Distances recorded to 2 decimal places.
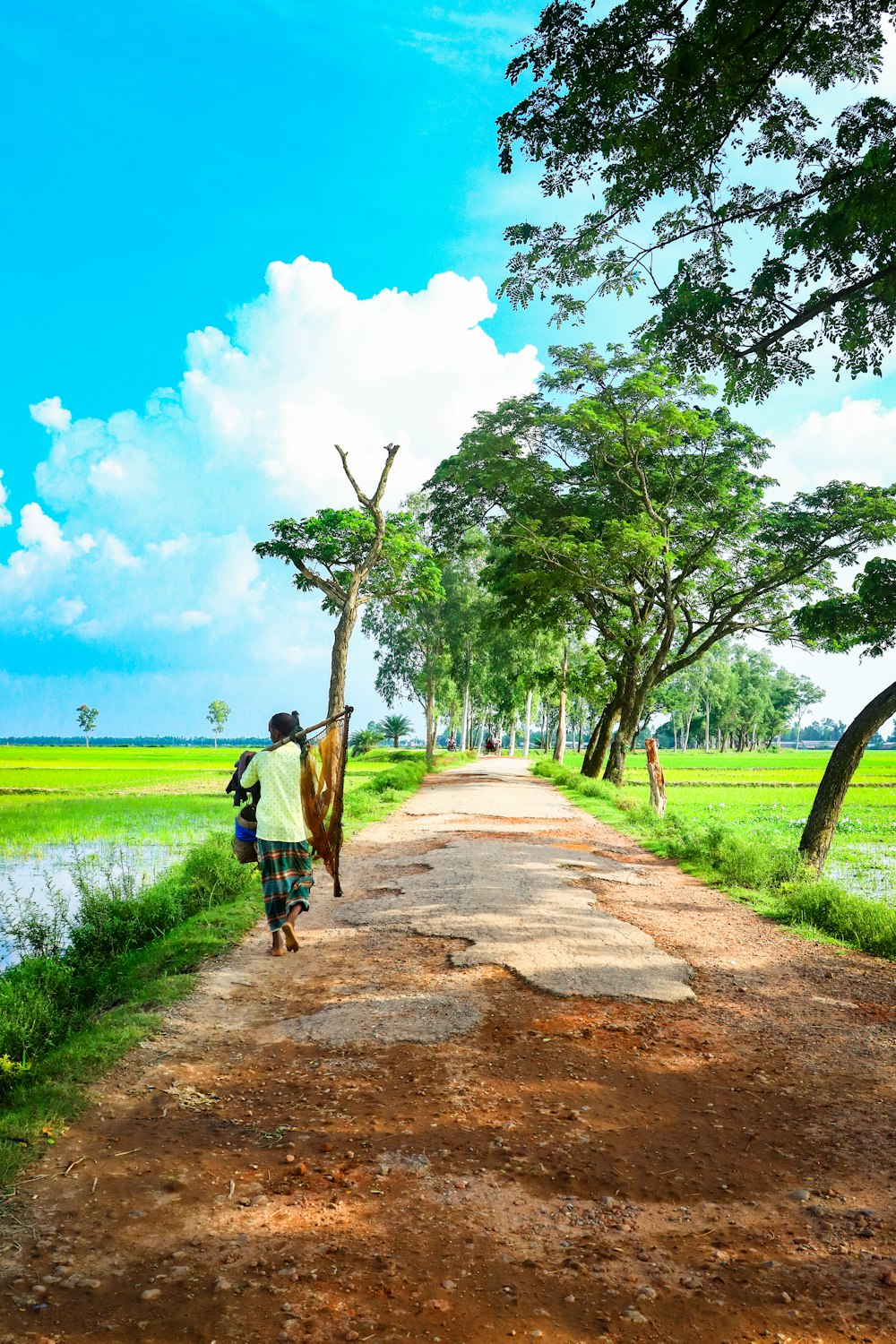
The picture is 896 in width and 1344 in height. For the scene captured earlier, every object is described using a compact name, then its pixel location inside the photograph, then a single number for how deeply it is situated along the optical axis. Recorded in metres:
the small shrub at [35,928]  7.17
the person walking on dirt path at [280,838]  6.46
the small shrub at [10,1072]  4.07
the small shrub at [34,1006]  4.64
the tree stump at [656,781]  17.06
